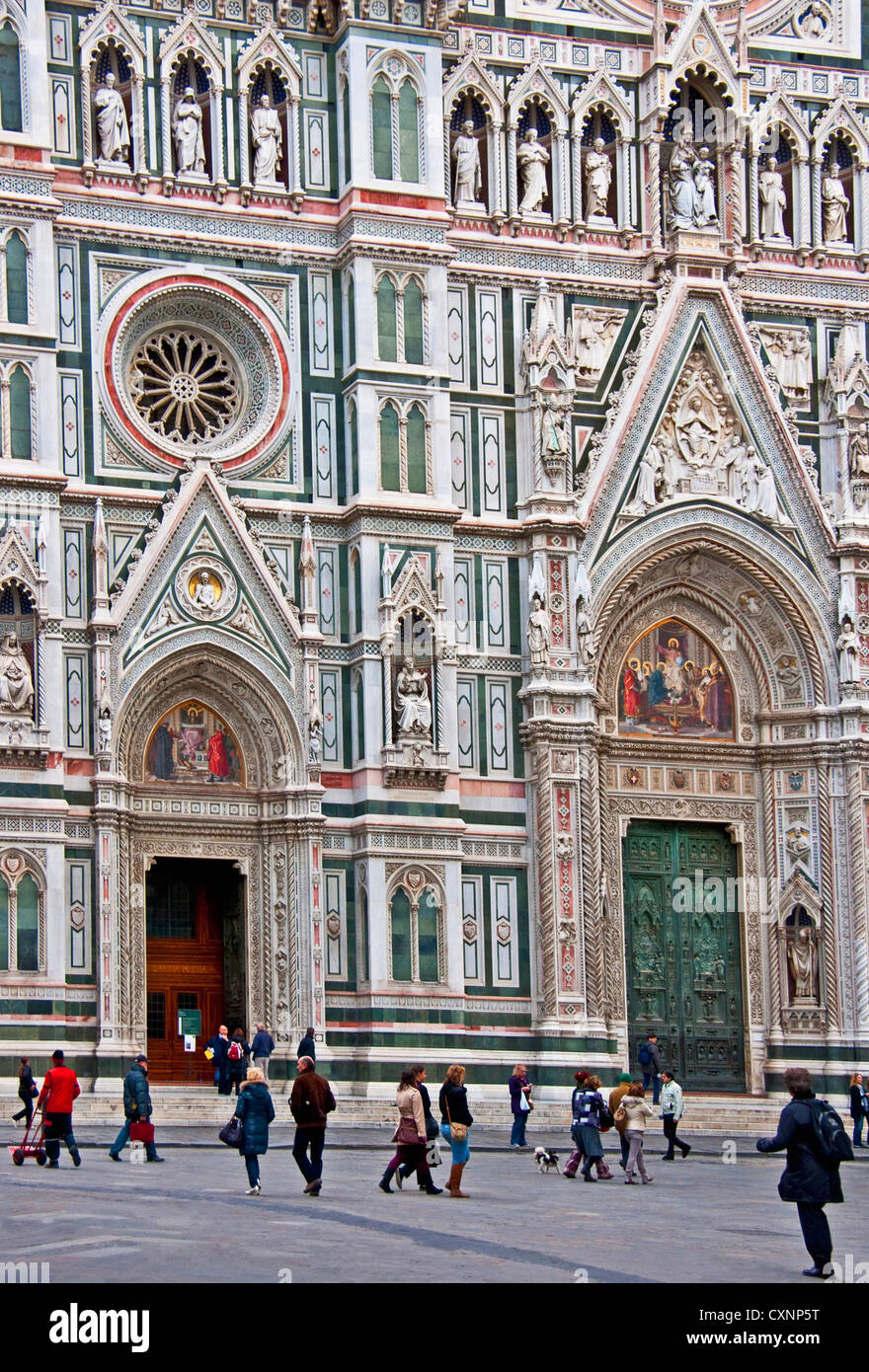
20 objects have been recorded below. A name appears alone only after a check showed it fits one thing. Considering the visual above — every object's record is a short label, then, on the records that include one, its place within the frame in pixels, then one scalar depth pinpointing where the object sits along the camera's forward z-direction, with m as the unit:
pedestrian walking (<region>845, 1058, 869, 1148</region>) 37.34
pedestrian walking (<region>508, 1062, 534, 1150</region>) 32.97
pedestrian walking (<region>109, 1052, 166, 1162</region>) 27.95
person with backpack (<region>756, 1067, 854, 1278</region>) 17.77
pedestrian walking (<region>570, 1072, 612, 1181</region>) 28.31
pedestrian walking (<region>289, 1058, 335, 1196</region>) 24.17
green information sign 38.53
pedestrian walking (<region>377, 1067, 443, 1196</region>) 24.47
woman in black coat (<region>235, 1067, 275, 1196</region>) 24.14
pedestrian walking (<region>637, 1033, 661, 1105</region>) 38.16
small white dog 29.20
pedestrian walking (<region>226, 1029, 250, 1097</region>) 36.09
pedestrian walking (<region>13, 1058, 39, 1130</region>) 33.09
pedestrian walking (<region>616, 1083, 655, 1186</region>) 28.12
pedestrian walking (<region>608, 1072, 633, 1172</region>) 28.41
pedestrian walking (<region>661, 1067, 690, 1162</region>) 31.88
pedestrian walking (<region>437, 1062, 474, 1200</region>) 25.09
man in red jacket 27.22
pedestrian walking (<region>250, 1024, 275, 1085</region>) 35.59
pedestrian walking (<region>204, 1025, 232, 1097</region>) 36.28
